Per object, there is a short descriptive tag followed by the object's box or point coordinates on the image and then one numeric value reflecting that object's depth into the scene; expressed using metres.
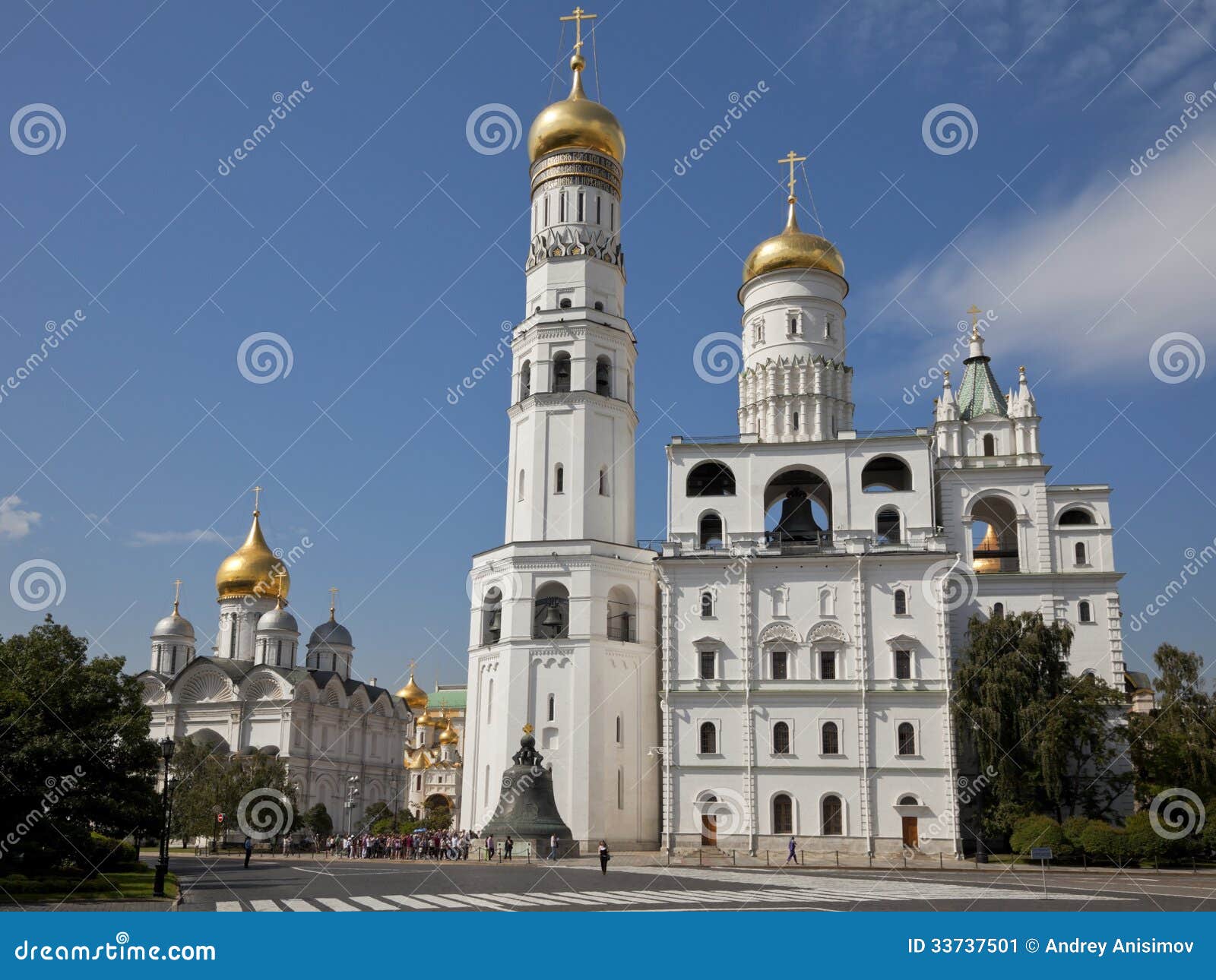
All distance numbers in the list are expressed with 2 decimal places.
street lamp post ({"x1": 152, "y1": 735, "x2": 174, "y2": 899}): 23.80
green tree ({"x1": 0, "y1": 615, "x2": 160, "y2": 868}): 25.53
